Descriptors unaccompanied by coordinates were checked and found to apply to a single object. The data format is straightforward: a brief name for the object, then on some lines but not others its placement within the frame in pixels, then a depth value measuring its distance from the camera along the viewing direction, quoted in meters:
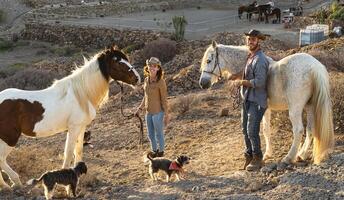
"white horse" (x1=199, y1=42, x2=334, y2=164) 6.85
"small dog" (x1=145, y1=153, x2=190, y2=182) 7.27
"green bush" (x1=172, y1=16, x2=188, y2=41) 30.03
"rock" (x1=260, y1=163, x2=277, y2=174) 6.88
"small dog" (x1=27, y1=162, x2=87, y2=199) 6.75
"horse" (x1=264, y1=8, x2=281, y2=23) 33.97
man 6.88
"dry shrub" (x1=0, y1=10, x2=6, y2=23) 47.28
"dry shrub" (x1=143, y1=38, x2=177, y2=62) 22.36
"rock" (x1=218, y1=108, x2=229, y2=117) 11.58
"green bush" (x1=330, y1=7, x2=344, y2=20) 27.89
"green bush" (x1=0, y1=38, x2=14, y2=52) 36.06
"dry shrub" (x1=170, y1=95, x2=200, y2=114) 12.58
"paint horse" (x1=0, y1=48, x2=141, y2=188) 7.32
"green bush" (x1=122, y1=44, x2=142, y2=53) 28.36
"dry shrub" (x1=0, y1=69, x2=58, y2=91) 17.69
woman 7.88
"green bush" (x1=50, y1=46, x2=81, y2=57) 32.83
